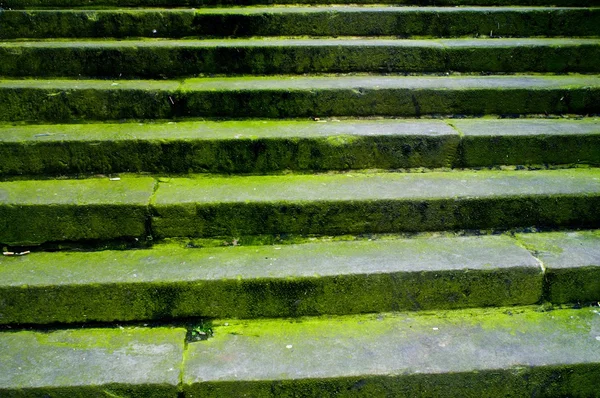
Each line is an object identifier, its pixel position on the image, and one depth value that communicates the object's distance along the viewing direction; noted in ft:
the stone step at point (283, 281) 7.84
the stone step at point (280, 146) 9.52
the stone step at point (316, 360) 6.99
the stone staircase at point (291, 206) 7.36
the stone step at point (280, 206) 8.61
